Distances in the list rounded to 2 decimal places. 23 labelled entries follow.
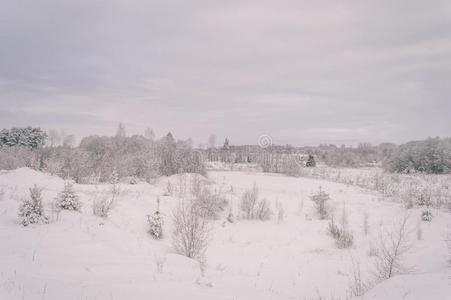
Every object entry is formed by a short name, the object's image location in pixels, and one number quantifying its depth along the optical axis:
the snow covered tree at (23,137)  53.56
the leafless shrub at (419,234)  16.01
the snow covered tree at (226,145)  88.56
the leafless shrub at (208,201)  18.73
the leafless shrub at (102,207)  14.83
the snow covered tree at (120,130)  61.85
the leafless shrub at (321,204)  20.29
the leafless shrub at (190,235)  11.73
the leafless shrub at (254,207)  19.80
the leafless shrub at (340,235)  15.80
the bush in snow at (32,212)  10.95
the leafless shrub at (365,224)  17.61
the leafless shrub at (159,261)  8.93
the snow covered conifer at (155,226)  15.14
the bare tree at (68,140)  61.59
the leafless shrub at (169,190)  21.56
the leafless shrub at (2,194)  13.77
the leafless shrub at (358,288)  8.24
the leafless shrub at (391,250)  10.06
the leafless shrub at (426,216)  17.79
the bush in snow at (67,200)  13.29
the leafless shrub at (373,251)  14.34
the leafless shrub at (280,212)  19.60
